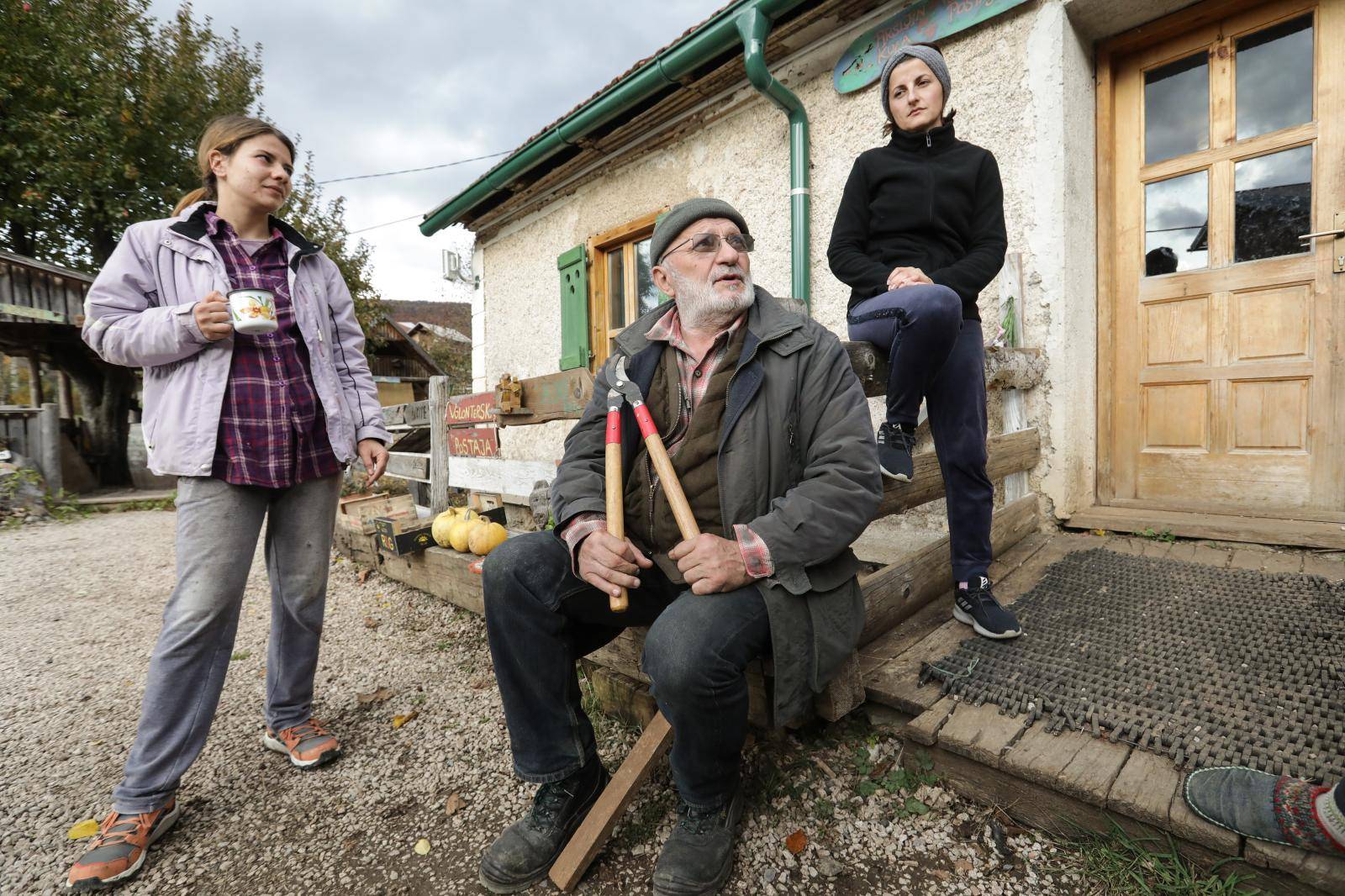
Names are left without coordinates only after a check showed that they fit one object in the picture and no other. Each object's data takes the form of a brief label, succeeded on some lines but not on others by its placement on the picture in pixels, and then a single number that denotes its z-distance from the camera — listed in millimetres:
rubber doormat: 1524
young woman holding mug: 1812
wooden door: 2971
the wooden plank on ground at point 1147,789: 1362
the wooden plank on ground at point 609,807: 1587
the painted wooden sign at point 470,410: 3633
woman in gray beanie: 2113
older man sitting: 1456
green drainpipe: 4270
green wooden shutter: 6059
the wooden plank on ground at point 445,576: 3430
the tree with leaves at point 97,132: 11062
